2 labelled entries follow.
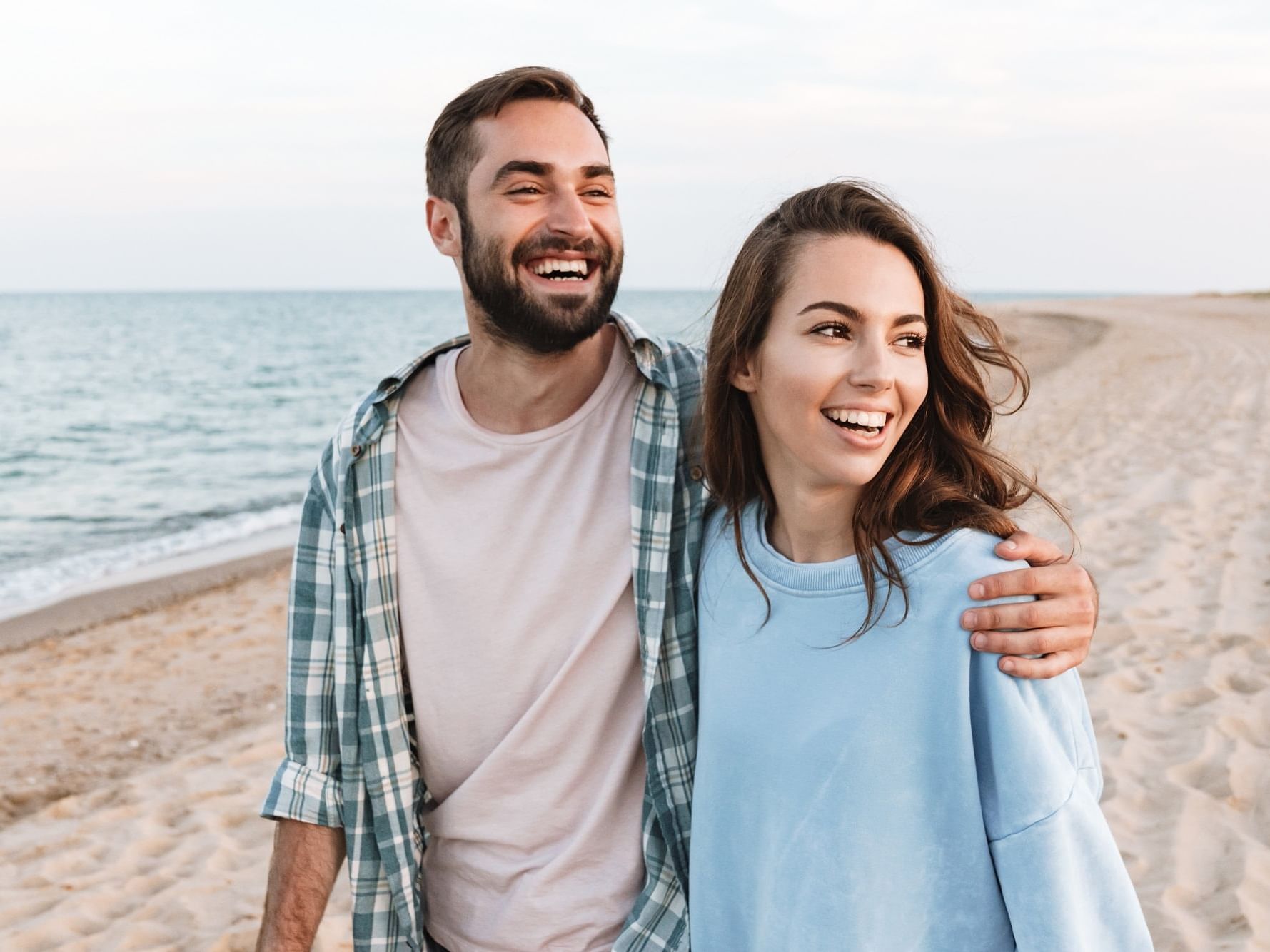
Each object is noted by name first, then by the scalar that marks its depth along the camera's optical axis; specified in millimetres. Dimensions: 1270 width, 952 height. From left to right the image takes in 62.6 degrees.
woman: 1514
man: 2098
